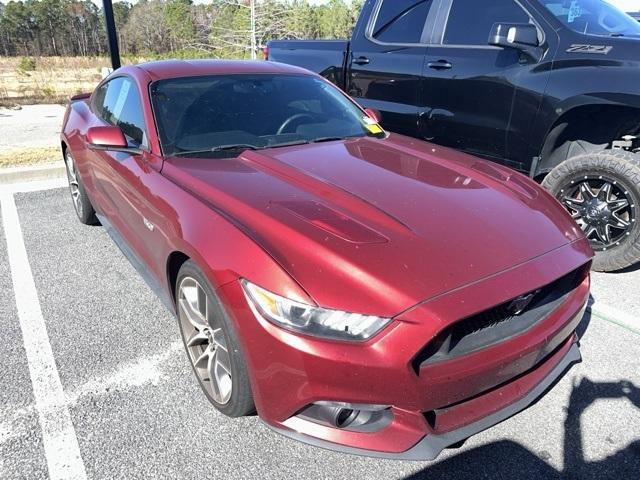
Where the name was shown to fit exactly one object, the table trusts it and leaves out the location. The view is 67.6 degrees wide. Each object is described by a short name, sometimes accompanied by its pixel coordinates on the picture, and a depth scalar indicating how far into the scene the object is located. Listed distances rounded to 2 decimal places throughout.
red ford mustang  1.67
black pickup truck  3.43
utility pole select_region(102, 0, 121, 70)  7.21
